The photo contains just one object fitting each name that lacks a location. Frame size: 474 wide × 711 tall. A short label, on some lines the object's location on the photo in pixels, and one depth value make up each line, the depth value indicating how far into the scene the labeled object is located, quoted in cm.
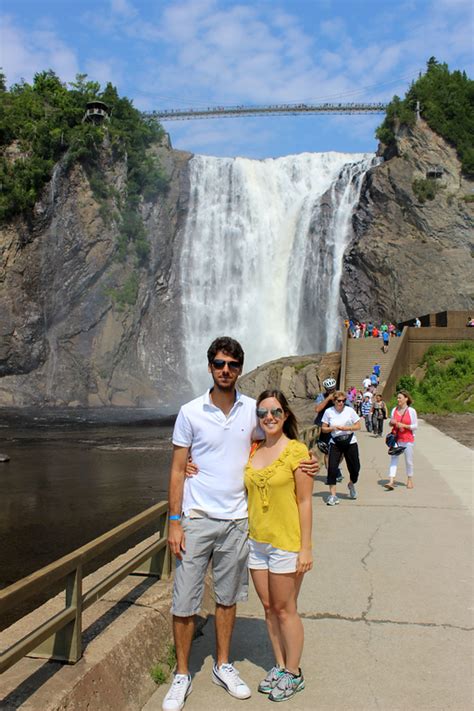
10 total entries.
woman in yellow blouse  388
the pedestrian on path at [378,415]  2039
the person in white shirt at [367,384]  2767
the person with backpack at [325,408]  1060
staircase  3284
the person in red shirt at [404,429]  1168
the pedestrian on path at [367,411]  2241
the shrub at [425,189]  5000
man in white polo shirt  391
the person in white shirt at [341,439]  1028
